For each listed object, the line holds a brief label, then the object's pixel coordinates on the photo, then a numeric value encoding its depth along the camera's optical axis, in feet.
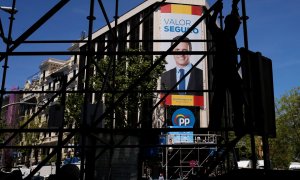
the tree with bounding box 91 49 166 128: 83.61
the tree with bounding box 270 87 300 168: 126.31
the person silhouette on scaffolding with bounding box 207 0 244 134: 15.55
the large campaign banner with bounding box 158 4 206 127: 132.98
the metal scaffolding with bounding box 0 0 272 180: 14.84
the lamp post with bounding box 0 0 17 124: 20.56
